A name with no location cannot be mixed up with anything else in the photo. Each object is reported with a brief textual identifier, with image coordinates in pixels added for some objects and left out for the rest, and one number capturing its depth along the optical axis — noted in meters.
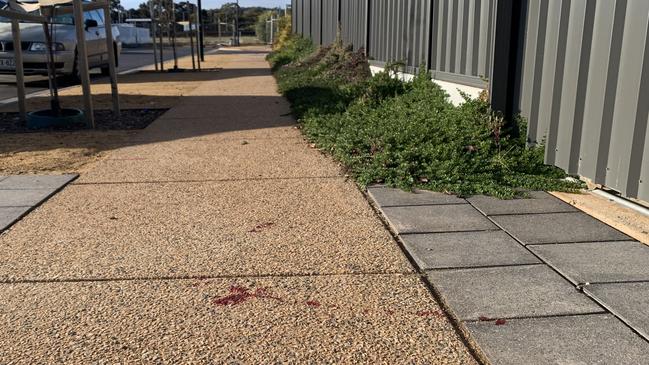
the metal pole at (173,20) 19.67
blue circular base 8.20
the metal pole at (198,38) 20.62
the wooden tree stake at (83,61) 7.91
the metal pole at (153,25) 18.52
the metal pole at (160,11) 18.80
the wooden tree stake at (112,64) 9.09
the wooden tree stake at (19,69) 8.02
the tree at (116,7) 66.59
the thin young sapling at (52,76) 8.04
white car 12.95
